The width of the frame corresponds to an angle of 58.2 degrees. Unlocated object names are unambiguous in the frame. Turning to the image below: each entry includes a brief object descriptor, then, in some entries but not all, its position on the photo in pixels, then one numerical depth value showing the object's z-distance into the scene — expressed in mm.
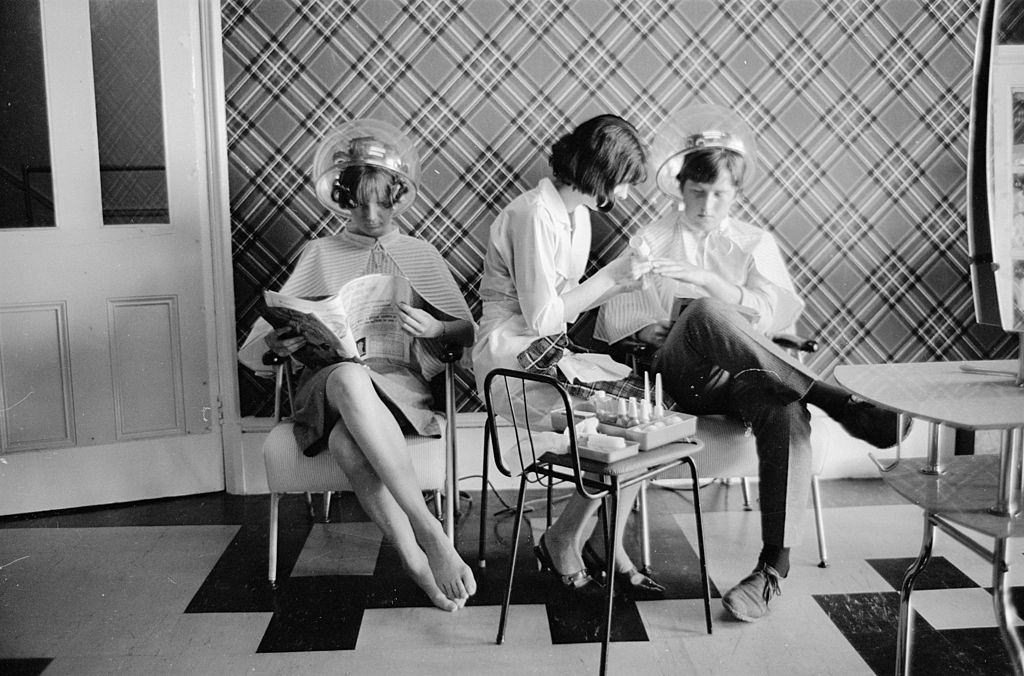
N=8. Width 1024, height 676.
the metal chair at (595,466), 1938
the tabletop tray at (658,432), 2020
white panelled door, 2895
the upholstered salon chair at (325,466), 2408
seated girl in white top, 2402
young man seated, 2273
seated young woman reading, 2357
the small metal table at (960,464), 1526
